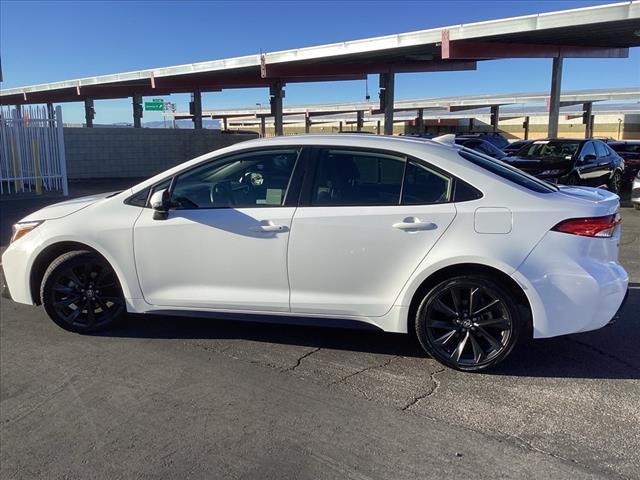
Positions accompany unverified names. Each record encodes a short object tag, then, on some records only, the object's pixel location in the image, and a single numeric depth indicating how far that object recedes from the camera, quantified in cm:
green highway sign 6444
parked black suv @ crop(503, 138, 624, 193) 1291
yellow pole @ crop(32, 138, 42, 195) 1441
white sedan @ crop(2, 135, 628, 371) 384
